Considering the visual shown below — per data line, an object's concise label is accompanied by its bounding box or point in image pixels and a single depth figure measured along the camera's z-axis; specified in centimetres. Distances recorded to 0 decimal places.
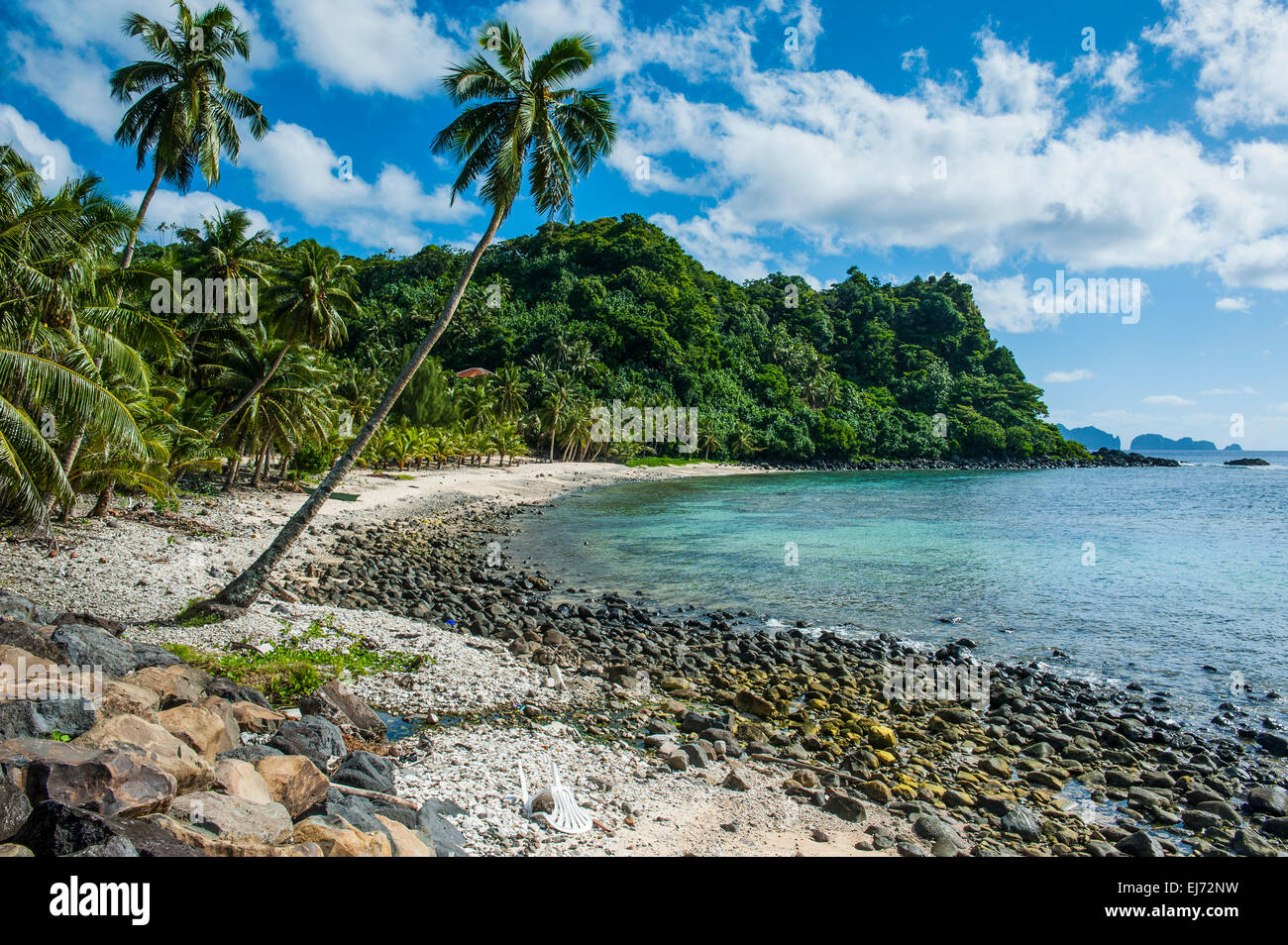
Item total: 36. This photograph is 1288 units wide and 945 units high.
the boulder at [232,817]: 477
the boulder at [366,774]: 646
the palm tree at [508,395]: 6969
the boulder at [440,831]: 580
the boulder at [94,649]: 789
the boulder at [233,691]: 800
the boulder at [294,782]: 578
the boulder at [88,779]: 454
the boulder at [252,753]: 628
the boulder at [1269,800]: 859
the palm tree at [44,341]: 1112
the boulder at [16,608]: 959
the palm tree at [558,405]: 7200
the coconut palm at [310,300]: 2923
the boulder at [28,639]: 770
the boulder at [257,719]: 750
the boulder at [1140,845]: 733
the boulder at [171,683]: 721
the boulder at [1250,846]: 761
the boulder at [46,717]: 558
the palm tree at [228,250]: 2775
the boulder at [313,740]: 690
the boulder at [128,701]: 636
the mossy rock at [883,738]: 990
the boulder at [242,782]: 542
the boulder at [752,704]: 1101
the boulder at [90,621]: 975
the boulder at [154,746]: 531
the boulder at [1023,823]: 775
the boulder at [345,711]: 820
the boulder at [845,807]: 769
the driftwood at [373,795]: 621
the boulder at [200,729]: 619
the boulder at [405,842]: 524
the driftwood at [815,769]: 872
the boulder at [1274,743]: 1054
